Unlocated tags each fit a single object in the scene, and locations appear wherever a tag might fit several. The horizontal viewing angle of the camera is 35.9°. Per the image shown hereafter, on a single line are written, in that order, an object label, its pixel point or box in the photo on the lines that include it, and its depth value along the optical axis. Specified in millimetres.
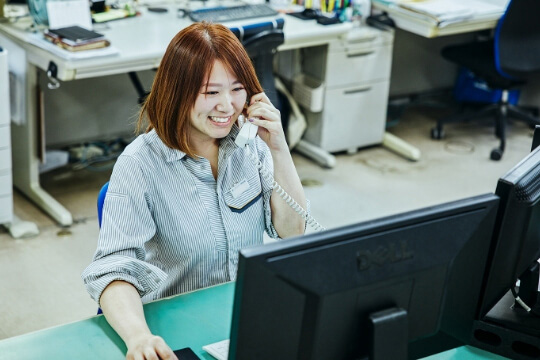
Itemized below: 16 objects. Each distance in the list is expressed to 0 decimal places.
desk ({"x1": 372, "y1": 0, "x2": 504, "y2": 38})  4207
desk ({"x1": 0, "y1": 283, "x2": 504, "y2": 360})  1591
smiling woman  1700
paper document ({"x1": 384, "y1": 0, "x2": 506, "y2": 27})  4164
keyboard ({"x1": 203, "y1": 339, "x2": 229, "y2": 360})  1582
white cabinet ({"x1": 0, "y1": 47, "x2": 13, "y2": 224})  3229
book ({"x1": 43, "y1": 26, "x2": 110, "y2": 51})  3317
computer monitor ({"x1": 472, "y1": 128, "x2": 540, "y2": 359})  1415
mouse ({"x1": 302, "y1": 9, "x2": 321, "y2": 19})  4117
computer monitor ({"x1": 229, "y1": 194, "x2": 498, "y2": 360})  1159
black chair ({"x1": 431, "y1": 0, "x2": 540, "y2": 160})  4211
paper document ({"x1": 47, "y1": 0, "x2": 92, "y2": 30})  3541
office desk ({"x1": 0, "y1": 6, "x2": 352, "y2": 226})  3363
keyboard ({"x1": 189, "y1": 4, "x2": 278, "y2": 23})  3867
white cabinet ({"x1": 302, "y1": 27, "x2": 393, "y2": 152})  4230
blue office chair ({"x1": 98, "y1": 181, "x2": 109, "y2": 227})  1873
